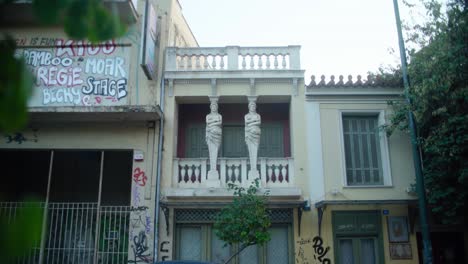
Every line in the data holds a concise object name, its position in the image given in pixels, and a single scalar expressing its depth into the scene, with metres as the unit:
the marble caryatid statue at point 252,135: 13.03
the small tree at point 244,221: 10.68
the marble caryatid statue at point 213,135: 13.05
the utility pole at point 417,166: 9.81
